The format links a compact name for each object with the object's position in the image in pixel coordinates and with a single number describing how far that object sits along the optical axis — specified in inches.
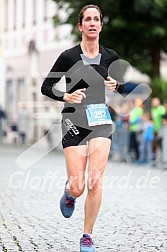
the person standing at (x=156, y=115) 773.3
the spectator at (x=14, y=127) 1380.4
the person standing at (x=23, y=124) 1306.6
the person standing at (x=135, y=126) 805.9
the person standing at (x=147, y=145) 772.6
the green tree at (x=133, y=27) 908.6
